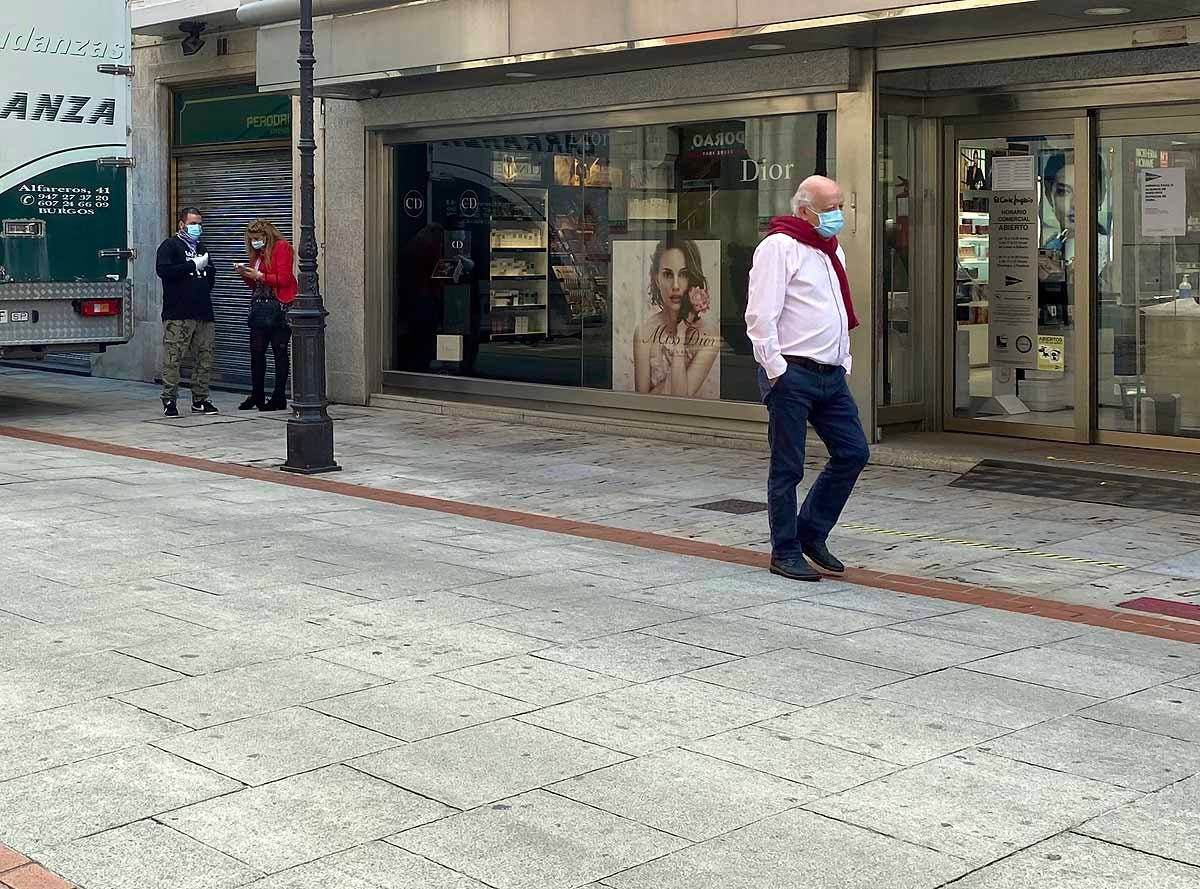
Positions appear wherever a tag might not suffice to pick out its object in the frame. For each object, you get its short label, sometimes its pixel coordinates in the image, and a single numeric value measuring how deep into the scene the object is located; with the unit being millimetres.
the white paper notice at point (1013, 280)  13109
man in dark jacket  15172
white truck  14445
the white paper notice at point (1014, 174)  13016
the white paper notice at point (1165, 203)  12008
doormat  10422
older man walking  7805
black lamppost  11734
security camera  18141
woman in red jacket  15500
